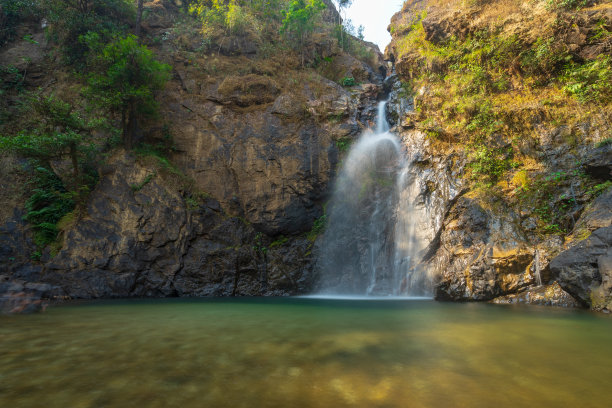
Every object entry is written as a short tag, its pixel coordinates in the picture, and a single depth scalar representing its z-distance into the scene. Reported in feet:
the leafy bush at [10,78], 47.29
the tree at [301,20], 57.31
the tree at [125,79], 39.88
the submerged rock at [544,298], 24.80
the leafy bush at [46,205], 37.70
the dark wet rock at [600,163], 28.02
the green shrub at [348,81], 56.49
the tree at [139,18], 53.62
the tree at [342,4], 81.71
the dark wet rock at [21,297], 21.34
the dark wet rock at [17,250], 35.01
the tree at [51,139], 34.50
